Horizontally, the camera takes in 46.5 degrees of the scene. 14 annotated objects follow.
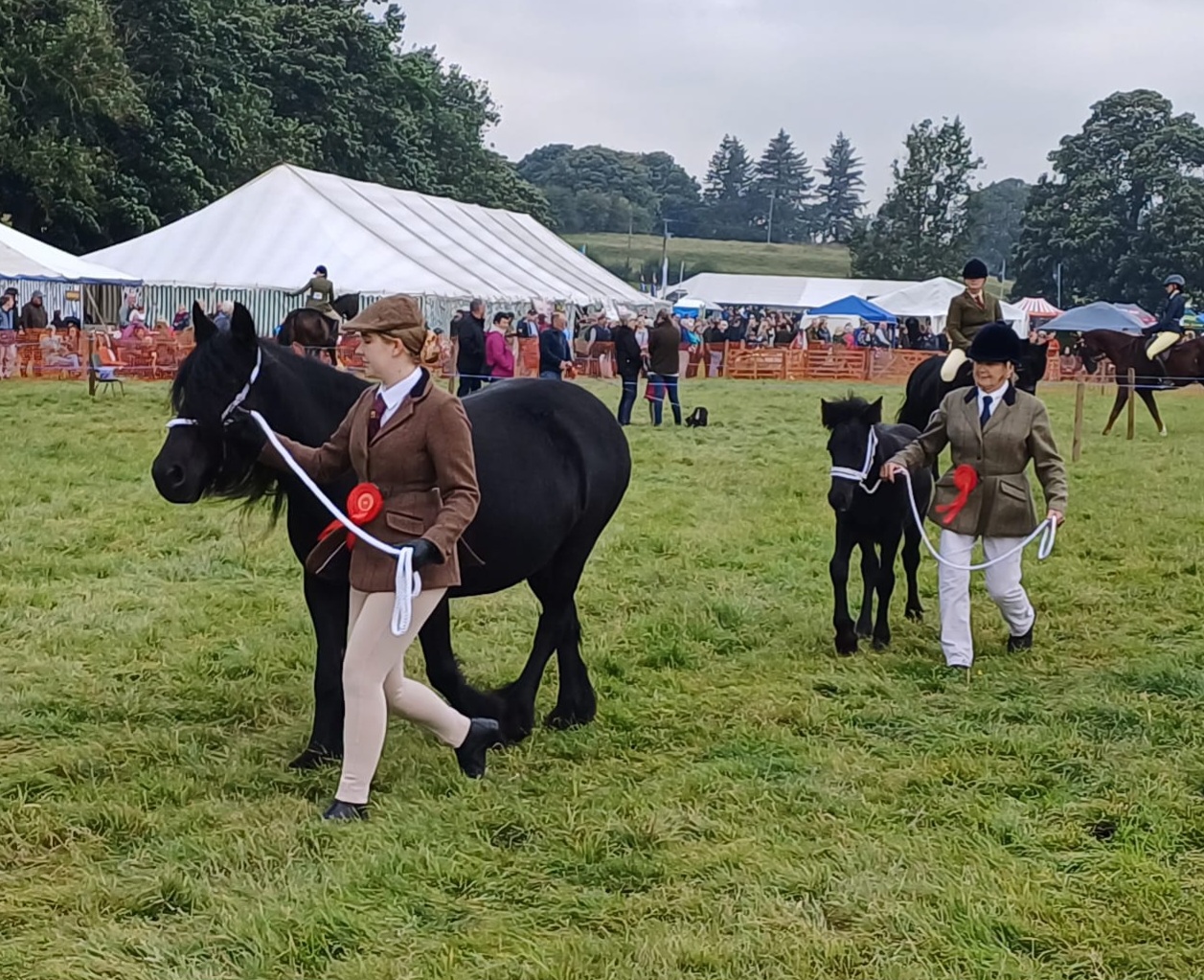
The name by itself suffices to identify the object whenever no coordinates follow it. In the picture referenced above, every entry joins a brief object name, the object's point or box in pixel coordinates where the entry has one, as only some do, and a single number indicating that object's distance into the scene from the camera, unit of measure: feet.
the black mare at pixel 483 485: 16.85
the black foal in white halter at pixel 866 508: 24.29
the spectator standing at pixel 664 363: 68.49
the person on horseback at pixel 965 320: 38.19
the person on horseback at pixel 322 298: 63.52
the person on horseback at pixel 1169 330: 68.95
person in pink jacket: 68.59
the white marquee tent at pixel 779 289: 225.35
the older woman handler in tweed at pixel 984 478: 23.75
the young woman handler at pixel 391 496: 15.49
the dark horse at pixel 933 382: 37.93
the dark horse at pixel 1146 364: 68.49
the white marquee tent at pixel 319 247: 102.99
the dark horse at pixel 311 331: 60.64
